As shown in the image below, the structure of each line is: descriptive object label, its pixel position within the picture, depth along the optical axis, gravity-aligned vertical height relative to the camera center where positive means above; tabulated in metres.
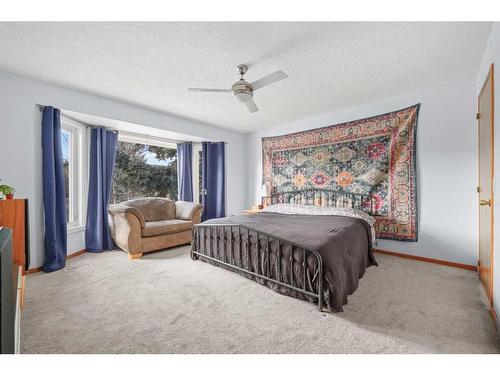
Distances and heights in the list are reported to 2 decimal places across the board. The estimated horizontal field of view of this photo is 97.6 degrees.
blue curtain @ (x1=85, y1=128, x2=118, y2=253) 3.69 -0.18
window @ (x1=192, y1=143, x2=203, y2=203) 5.22 +0.37
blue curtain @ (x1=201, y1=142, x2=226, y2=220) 5.07 +0.24
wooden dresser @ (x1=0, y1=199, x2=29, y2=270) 2.03 -0.33
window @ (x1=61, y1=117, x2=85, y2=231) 3.58 +0.29
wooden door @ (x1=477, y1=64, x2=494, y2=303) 1.97 +0.08
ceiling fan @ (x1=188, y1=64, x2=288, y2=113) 2.16 +1.06
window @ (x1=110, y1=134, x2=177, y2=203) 4.40 +0.41
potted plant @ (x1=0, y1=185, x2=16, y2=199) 2.19 -0.02
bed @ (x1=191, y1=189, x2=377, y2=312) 1.87 -0.63
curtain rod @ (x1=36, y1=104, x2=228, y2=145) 2.87 +1.08
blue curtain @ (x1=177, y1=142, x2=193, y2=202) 5.07 +0.40
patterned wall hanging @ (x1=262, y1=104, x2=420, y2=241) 3.22 +0.43
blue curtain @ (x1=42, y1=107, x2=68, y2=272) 2.85 +0.02
